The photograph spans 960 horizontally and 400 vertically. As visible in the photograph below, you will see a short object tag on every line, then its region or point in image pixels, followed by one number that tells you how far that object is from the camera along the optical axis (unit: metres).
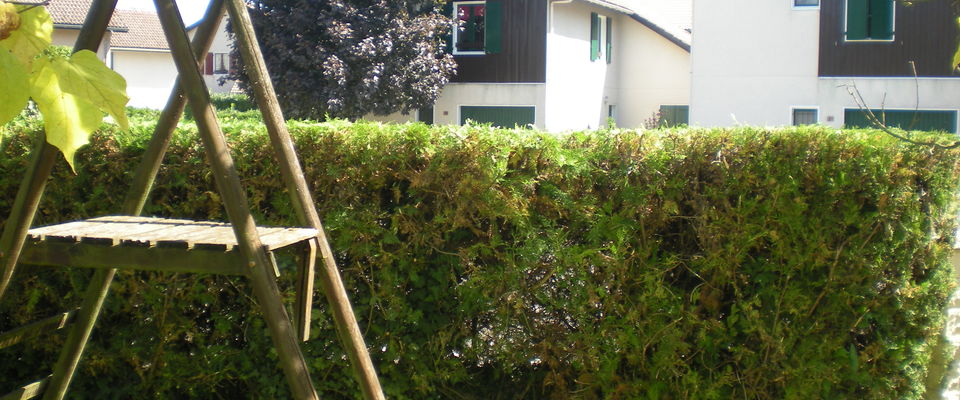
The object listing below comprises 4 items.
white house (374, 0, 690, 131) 25.12
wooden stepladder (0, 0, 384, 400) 2.64
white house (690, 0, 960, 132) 21.75
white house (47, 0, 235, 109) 42.25
